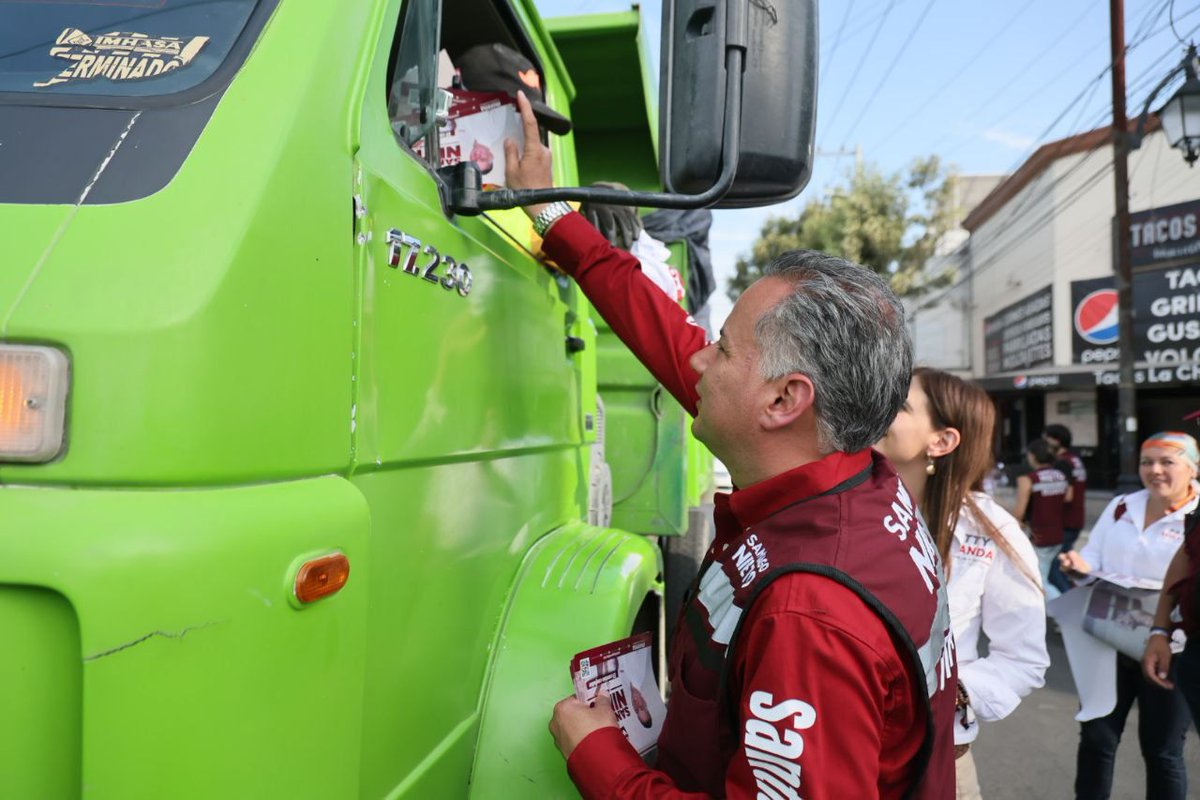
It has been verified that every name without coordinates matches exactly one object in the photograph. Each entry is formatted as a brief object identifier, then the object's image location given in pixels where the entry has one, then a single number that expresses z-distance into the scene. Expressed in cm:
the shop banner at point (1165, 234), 1552
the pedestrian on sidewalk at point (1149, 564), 324
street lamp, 733
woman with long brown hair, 218
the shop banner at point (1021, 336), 1986
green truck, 94
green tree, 2209
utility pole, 1020
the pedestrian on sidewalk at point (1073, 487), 754
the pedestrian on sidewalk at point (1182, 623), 294
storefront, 1585
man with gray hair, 111
